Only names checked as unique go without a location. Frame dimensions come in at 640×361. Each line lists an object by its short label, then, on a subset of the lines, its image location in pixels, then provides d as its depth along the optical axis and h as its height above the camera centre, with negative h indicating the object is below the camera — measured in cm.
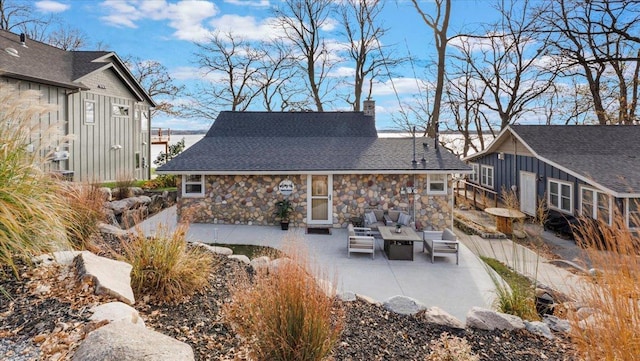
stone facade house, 1105 -22
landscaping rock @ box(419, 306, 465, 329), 395 -160
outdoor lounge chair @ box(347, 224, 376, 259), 820 -154
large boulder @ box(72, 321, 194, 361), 217 -109
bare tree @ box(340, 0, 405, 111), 2152 +881
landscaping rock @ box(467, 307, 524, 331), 390 -160
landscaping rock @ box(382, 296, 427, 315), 423 -156
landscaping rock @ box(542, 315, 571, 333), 396 -167
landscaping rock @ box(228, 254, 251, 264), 573 -132
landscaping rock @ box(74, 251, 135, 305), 318 -92
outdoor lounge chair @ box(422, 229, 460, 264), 808 -157
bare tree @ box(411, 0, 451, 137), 1966 +812
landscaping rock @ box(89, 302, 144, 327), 277 -109
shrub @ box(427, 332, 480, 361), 303 -156
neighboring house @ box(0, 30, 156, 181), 1223 +325
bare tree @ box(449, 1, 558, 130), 2039 +715
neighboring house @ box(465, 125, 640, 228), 1054 +49
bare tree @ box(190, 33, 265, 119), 2380 +714
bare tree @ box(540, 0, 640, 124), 1677 +704
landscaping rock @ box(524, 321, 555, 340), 381 -165
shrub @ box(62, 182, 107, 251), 477 -54
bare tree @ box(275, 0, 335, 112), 2253 +929
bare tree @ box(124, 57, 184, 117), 2516 +725
